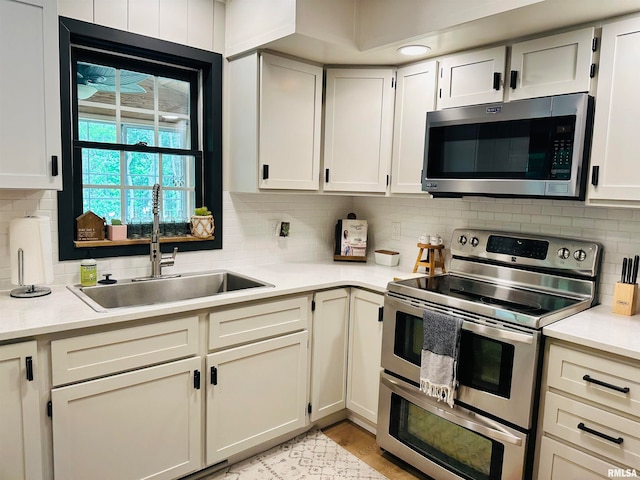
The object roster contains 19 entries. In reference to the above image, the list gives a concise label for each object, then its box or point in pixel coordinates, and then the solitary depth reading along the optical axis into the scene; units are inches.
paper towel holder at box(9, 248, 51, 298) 75.4
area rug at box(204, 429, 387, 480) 89.0
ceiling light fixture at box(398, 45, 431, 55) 92.7
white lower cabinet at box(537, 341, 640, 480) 63.0
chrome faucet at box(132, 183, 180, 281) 92.9
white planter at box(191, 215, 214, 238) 104.0
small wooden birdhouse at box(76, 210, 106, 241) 89.4
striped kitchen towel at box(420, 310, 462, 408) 78.0
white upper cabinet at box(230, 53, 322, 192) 99.3
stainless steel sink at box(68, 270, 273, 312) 87.7
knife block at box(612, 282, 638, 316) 77.0
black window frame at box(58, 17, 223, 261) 85.5
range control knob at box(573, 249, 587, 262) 85.4
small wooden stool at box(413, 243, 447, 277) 107.4
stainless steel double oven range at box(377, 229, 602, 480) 72.1
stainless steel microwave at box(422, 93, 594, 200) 75.7
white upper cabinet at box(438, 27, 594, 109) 76.1
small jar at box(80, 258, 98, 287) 85.7
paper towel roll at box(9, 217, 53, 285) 75.1
